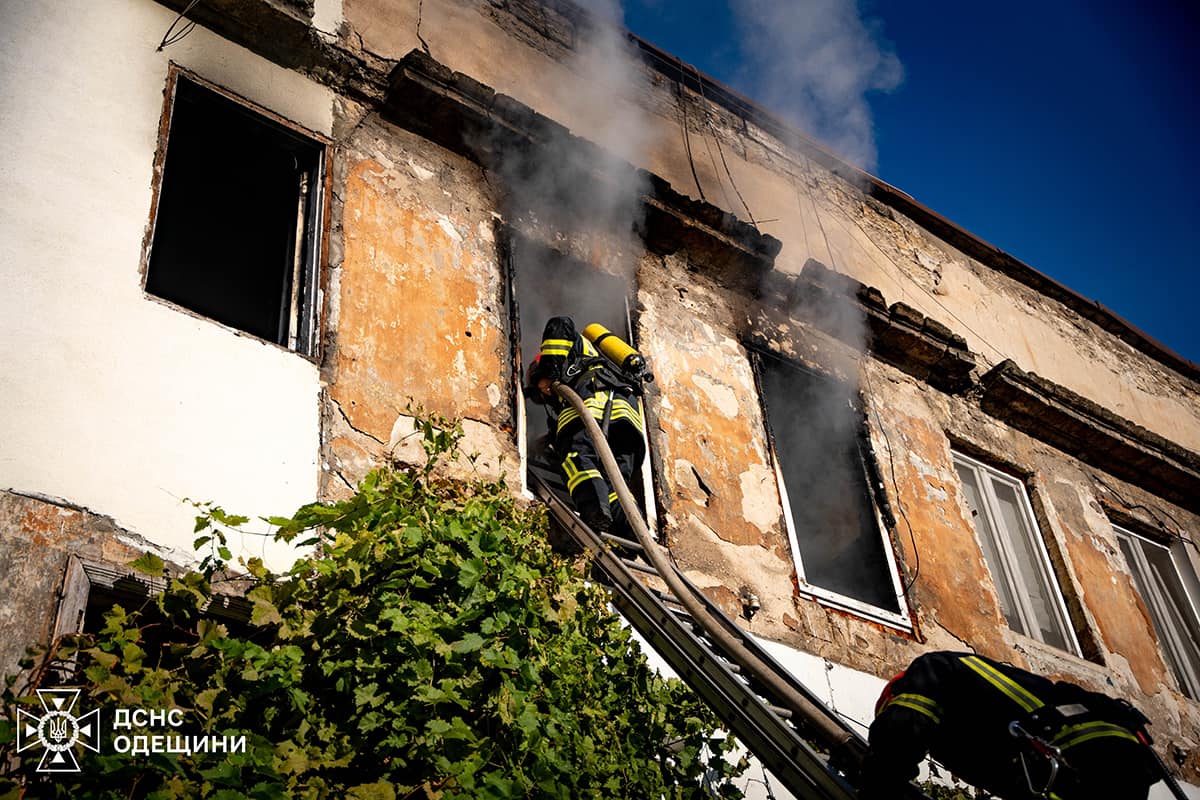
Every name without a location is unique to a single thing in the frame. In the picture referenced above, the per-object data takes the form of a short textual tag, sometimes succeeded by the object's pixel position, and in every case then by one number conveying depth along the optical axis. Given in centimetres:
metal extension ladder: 344
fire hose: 362
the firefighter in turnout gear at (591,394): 557
